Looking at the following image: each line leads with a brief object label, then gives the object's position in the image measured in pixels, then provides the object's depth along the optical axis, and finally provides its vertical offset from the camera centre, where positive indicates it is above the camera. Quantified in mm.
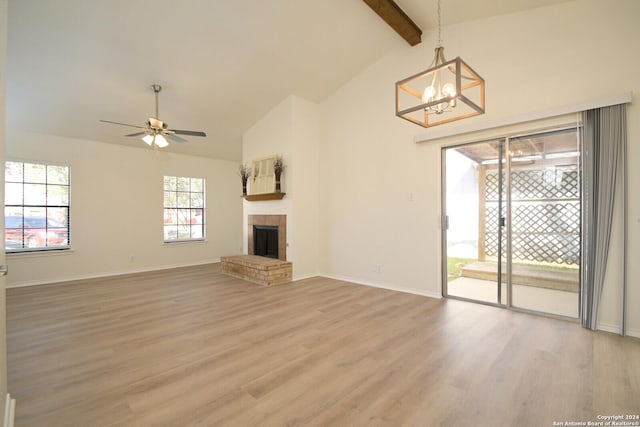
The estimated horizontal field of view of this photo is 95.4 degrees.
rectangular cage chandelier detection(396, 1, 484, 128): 1918 +931
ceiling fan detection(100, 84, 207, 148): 3792 +1086
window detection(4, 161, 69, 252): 5176 +109
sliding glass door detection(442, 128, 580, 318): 3467 -84
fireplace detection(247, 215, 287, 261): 5637 -327
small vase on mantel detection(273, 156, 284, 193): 5492 +830
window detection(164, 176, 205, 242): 6980 +128
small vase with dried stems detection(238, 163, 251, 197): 6370 +811
